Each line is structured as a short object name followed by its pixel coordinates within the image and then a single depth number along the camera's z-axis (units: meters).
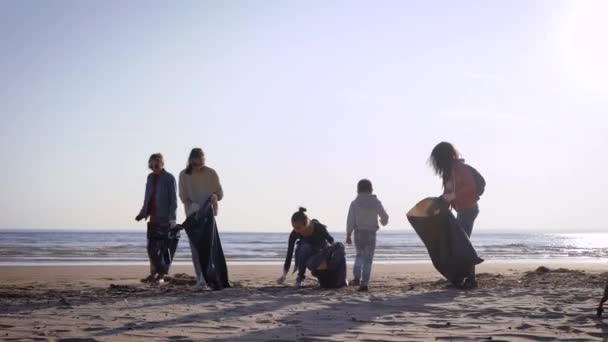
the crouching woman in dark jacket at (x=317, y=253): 8.74
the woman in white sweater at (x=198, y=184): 8.56
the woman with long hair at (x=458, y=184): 8.68
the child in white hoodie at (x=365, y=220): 9.00
